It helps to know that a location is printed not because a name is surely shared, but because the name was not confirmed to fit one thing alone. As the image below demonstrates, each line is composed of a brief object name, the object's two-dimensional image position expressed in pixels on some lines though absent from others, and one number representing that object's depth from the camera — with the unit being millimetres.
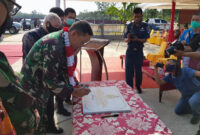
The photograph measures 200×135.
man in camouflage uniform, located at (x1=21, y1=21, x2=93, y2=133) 1397
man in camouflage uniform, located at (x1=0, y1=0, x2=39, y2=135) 761
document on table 1535
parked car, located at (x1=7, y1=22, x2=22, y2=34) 16736
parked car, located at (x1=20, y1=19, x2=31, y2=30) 21750
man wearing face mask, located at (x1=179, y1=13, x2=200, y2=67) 3184
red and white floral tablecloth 1273
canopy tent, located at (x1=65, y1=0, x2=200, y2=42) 8984
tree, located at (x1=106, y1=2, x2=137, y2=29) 13430
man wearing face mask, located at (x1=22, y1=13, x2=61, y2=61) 2266
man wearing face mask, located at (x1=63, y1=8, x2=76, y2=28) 3344
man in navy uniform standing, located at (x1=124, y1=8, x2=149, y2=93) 3506
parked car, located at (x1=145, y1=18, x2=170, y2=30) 17828
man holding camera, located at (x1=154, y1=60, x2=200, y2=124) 2660
